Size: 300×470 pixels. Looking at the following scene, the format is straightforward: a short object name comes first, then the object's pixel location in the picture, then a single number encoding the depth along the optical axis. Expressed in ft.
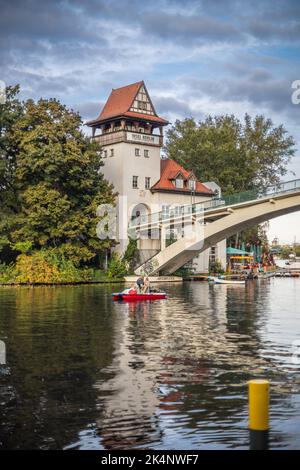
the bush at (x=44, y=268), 180.75
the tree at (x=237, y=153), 282.77
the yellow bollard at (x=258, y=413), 27.30
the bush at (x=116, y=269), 200.80
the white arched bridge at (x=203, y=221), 191.72
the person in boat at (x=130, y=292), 131.80
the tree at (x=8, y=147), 188.24
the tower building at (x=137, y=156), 220.43
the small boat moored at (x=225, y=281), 211.61
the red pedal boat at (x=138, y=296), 131.36
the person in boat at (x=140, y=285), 136.93
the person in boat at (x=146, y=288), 136.78
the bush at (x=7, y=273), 182.19
